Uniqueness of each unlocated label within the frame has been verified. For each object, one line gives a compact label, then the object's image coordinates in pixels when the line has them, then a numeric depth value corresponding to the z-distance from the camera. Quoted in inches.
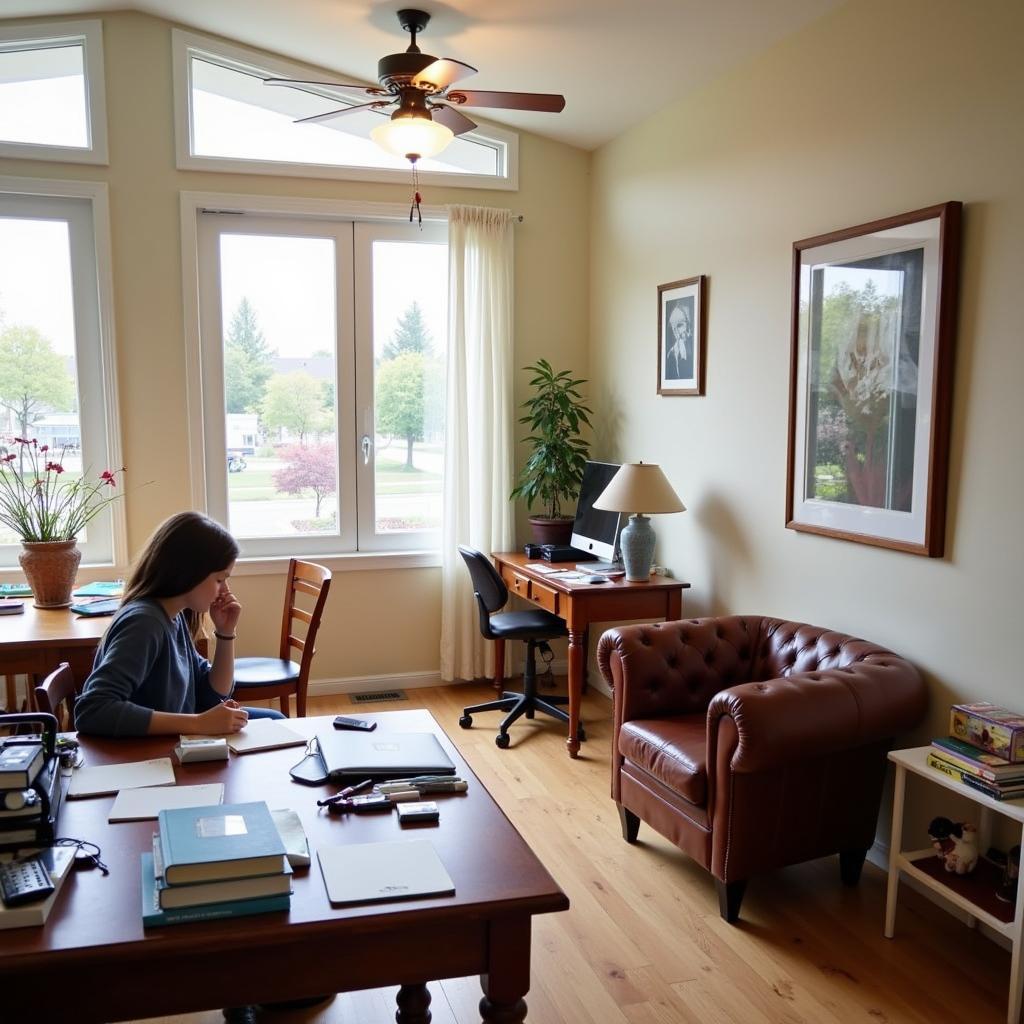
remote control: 83.7
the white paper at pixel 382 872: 54.9
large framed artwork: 107.6
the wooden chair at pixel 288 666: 139.5
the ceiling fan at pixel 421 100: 119.9
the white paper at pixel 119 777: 69.1
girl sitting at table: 81.0
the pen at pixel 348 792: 67.6
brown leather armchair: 101.3
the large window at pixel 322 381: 183.2
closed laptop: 71.9
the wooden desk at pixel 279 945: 49.8
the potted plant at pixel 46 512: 144.6
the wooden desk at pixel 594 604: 153.6
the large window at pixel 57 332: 170.1
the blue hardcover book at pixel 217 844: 52.6
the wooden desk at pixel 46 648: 123.7
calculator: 52.3
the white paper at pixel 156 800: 64.9
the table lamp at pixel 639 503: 153.2
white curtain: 189.6
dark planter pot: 187.0
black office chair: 166.4
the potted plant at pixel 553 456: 185.6
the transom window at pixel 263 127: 174.1
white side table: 87.7
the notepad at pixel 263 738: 78.8
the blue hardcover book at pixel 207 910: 51.4
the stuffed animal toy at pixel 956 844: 100.0
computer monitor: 166.9
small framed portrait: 157.8
